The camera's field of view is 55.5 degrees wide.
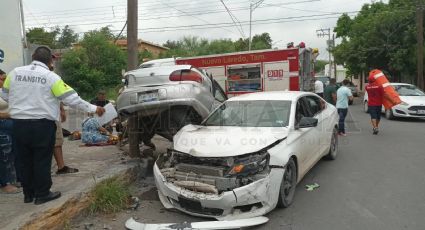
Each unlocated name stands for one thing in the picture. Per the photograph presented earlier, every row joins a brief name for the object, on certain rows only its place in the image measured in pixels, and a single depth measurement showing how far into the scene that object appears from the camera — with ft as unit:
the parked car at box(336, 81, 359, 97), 91.48
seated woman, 30.37
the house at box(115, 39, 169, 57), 170.64
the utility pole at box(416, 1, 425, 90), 70.60
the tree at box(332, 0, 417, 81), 82.79
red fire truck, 36.14
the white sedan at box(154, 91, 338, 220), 15.31
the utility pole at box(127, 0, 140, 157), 23.89
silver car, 21.54
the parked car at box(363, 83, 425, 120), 46.14
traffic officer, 14.97
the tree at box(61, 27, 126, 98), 98.84
